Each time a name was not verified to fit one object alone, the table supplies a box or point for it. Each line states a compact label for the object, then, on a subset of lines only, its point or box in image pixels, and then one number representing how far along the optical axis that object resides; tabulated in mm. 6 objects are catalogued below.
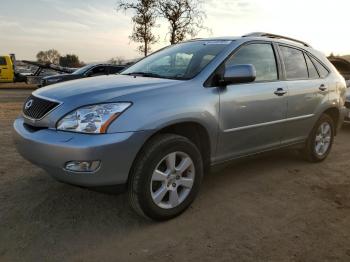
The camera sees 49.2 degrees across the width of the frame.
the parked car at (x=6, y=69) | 20375
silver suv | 2908
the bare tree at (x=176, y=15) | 17359
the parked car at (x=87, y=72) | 12625
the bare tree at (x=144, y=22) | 18156
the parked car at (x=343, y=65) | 9867
